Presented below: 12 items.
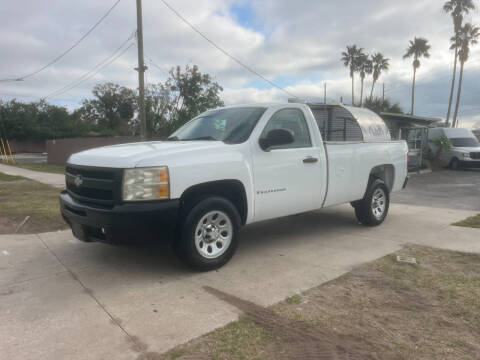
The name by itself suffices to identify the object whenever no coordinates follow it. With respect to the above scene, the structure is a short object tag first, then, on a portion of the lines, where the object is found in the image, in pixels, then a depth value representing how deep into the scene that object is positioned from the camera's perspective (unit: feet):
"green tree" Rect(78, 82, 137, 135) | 191.62
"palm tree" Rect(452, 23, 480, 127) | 112.78
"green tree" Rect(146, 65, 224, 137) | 78.89
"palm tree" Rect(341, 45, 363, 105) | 150.71
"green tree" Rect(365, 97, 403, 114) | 87.99
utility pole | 44.19
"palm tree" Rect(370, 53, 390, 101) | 150.71
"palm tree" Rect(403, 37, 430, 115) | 135.25
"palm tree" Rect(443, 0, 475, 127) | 104.78
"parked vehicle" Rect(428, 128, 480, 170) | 65.82
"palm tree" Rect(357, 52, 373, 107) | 150.30
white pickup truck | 12.41
